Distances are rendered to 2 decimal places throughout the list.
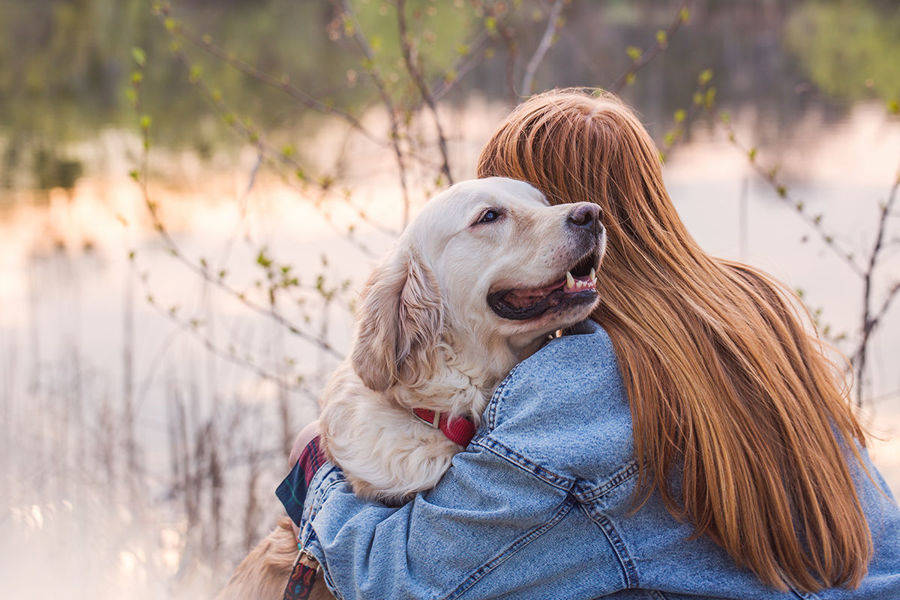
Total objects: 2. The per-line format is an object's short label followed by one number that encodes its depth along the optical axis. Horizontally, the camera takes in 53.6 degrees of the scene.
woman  1.88
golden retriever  2.34
